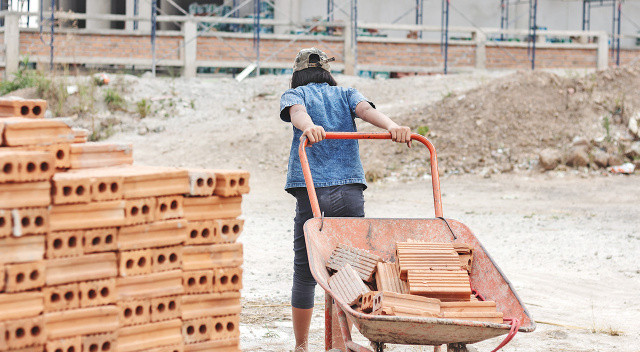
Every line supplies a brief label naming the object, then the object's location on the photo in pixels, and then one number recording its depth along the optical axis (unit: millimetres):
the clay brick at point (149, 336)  6816
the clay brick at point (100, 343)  6621
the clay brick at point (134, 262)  6730
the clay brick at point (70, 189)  6398
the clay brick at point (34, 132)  6711
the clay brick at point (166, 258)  6941
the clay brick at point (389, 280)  7328
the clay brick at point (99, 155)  7117
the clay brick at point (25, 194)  6258
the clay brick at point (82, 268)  6465
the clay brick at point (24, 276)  6250
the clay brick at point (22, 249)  6246
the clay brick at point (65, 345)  6445
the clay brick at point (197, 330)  7164
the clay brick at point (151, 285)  6785
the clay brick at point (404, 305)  6602
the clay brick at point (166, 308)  6965
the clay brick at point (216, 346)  7195
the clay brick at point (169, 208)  6918
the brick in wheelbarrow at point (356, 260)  7551
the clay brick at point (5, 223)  6211
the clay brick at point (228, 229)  7318
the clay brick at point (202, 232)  7145
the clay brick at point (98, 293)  6598
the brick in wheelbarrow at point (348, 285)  7074
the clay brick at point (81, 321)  6457
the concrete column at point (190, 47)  38031
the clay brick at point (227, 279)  7273
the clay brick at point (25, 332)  6207
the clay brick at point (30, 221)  6246
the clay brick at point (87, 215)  6461
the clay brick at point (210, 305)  7148
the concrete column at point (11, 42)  36125
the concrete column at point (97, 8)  42812
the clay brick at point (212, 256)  7141
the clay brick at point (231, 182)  7242
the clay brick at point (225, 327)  7297
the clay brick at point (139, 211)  6723
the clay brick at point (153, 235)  6750
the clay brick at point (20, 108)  7613
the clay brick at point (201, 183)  7069
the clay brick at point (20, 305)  6238
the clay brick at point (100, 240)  6605
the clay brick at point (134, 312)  6785
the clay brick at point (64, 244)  6449
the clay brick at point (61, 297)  6445
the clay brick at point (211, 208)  7141
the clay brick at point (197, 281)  7121
